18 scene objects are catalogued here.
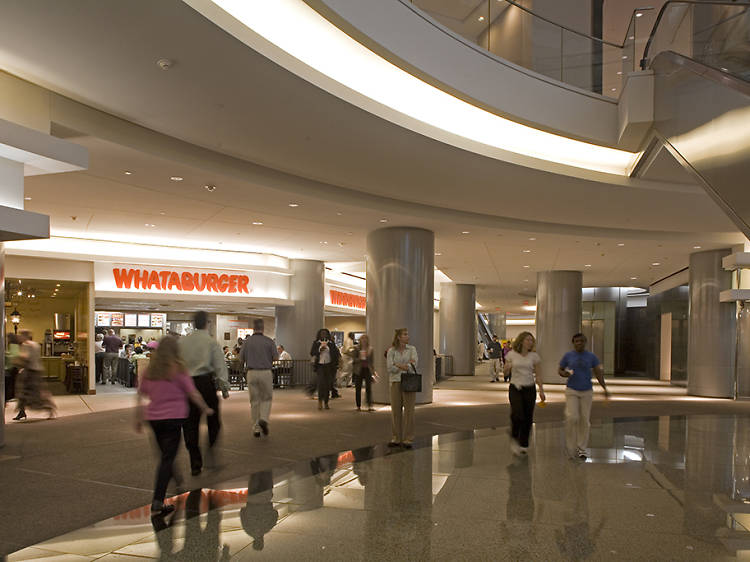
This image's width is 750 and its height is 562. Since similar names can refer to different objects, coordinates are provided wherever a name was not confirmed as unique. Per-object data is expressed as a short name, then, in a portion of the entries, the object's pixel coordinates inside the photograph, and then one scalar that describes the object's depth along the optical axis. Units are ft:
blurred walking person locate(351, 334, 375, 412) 43.78
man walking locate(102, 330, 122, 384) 70.16
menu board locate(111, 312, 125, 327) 80.92
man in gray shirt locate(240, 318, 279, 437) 30.60
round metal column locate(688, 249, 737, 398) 60.34
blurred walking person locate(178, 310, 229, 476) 25.21
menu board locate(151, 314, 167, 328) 84.33
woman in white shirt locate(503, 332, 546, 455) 28.19
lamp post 67.36
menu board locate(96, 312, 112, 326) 79.46
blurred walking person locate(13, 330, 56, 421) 33.09
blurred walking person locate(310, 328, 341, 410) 45.09
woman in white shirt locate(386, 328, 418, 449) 29.43
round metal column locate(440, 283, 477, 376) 94.63
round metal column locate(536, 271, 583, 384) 77.30
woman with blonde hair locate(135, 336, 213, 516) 18.44
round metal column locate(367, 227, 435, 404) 47.11
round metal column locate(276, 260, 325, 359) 67.46
